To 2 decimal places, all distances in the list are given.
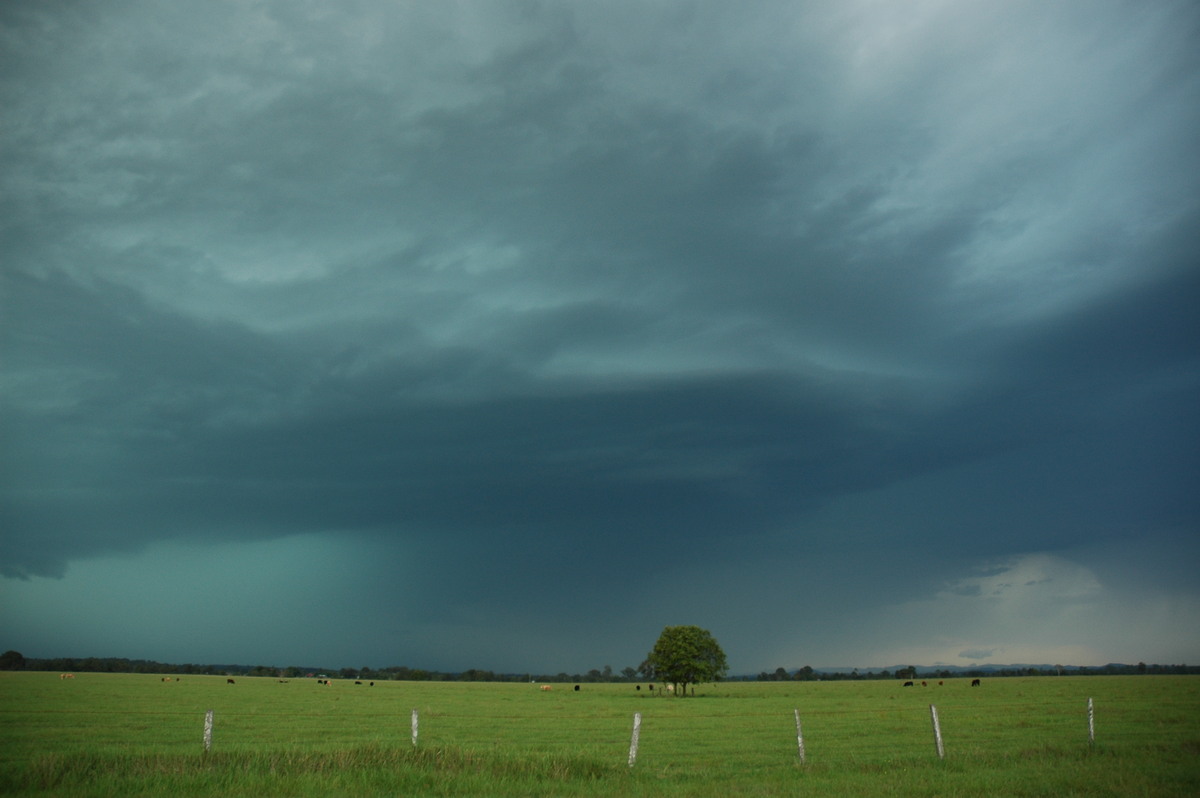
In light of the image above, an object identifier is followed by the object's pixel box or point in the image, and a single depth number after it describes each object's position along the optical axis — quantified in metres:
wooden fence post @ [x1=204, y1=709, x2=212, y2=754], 17.50
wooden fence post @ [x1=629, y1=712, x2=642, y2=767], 18.53
